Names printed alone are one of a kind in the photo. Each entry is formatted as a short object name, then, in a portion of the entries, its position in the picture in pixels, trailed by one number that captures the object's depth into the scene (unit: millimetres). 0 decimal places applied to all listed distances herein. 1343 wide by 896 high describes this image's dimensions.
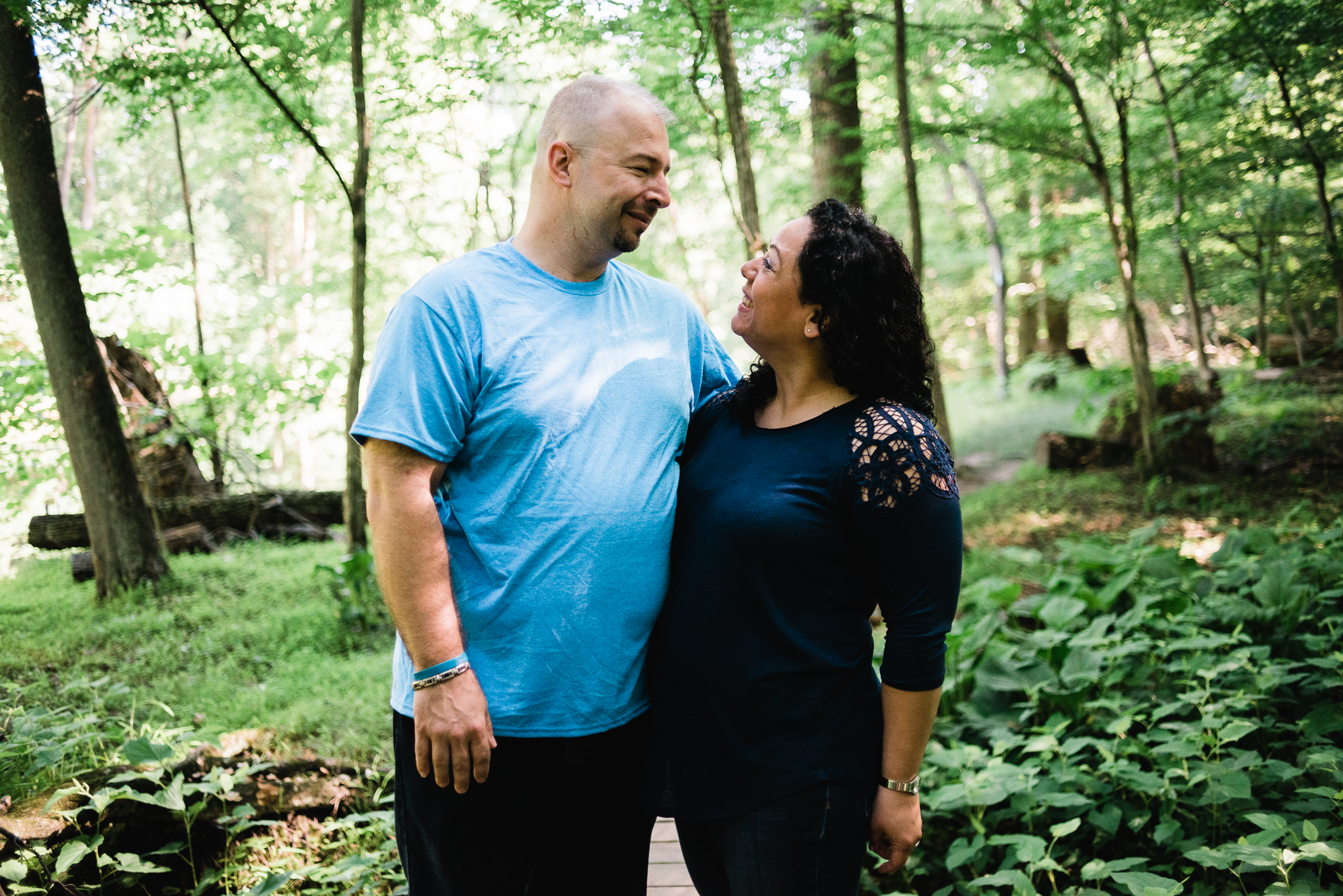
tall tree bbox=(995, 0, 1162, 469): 6215
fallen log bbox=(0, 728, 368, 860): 2324
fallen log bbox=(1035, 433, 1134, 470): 8695
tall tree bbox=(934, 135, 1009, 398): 13539
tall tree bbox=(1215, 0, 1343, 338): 5250
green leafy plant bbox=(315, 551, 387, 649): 5348
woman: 1470
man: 1493
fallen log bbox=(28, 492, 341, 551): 6223
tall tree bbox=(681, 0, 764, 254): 4035
